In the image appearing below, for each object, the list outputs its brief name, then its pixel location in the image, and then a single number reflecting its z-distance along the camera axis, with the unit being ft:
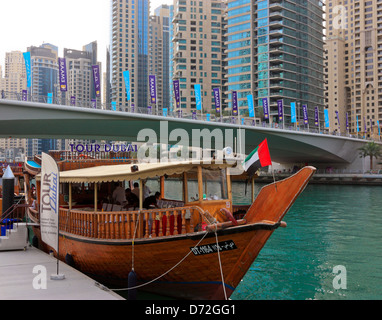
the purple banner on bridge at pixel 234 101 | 146.33
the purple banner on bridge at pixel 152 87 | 110.52
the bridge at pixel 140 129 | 84.17
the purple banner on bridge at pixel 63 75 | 88.43
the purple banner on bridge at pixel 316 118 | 173.49
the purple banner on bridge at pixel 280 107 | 157.58
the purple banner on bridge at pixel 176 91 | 123.03
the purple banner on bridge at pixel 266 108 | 146.61
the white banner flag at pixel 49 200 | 26.22
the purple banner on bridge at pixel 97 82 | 99.66
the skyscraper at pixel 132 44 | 394.32
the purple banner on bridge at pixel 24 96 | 80.47
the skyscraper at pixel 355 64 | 338.95
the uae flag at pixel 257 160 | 25.08
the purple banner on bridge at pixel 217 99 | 136.45
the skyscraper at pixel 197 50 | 314.55
